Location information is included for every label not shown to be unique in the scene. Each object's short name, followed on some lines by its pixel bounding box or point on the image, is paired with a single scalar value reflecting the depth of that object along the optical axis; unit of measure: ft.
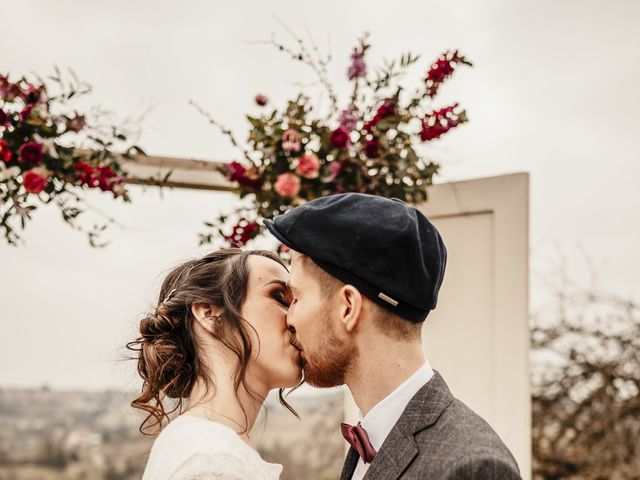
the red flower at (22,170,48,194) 8.08
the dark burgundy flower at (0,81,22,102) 7.99
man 5.22
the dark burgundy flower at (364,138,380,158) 8.85
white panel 9.81
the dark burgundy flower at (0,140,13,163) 7.99
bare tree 15.20
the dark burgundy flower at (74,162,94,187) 8.46
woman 6.47
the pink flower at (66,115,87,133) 8.38
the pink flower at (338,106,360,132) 8.92
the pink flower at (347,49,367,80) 8.95
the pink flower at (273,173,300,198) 8.82
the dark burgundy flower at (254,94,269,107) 8.84
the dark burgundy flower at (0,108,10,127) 8.03
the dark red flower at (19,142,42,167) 8.04
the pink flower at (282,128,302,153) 8.83
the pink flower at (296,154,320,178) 8.82
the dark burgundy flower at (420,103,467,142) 8.87
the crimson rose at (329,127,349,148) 8.78
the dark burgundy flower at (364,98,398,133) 8.87
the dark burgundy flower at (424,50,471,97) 8.77
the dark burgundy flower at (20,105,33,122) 8.08
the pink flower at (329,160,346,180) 8.86
